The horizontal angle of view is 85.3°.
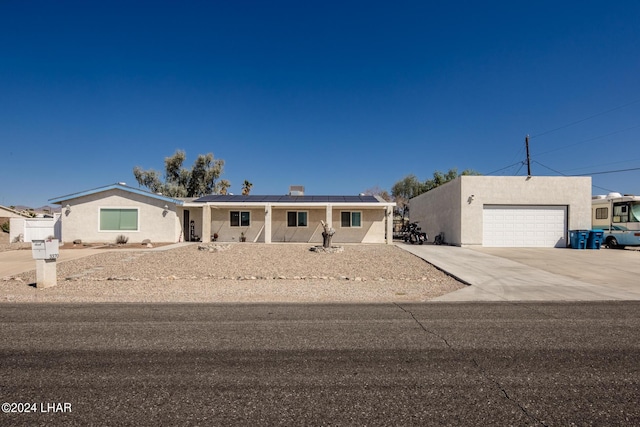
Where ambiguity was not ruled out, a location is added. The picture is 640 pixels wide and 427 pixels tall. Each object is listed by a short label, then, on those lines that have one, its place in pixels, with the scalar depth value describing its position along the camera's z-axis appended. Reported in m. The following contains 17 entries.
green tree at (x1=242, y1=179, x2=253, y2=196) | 43.47
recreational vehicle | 18.61
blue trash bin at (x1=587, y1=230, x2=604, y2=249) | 19.30
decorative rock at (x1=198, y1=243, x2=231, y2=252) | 16.69
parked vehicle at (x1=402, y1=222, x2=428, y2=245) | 23.28
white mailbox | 9.09
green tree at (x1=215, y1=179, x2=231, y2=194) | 41.88
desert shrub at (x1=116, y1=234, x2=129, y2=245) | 20.77
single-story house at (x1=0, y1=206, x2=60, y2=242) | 23.56
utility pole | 31.81
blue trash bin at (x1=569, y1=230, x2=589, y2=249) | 19.41
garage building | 20.33
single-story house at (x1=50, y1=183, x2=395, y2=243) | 21.36
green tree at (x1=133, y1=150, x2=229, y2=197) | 40.28
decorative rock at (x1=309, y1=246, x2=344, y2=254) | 16.38
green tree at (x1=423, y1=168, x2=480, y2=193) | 44.45
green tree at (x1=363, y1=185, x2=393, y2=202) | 51.40
